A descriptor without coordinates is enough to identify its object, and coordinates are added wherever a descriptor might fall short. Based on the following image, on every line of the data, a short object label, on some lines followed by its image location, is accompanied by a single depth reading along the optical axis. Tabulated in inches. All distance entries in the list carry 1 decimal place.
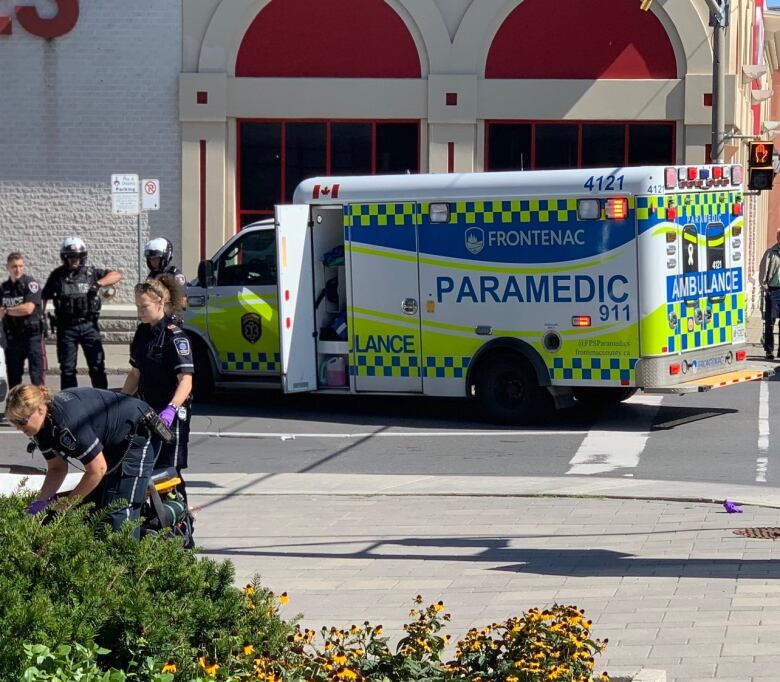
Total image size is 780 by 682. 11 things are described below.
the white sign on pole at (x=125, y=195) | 808.3
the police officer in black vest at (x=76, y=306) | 590.6
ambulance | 549.6
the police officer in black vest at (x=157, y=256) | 589.9
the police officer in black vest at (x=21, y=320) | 588.4
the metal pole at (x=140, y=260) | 883.1
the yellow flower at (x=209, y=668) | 189.5
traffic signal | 779.4
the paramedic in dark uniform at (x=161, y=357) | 348.8
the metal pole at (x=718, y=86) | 773.9
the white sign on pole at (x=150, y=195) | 820.6
